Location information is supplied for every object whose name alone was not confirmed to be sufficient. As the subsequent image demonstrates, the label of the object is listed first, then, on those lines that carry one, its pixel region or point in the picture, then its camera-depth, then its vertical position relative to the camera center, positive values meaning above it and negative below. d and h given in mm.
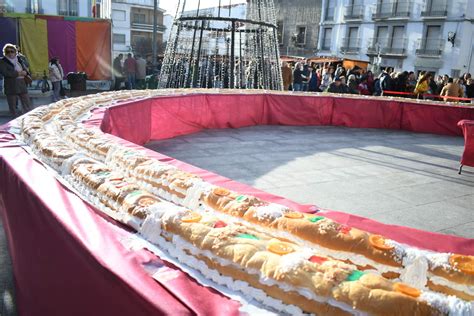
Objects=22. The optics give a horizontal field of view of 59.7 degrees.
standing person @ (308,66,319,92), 13956 -511
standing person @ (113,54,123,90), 15338 -563
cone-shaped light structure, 10977 +370
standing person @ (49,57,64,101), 11180 -631
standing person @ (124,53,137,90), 14820 -447
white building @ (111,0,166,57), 44625 +3268
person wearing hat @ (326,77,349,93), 12227 -521
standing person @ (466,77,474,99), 13033 -403
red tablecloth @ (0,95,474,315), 1433 -819
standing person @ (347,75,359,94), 12929 -438
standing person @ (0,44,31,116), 8094 -567
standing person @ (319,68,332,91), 14445 -412
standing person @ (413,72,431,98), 12477 -350
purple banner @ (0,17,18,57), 13203 +562
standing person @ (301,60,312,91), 15281 -349
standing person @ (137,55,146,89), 14998 -522
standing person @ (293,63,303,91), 14086 -388
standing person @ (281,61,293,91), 14062 -314
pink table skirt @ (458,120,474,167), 5963 -947
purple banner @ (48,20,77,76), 14148 +427
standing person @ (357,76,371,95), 13664 -572
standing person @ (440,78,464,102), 11766 -393
